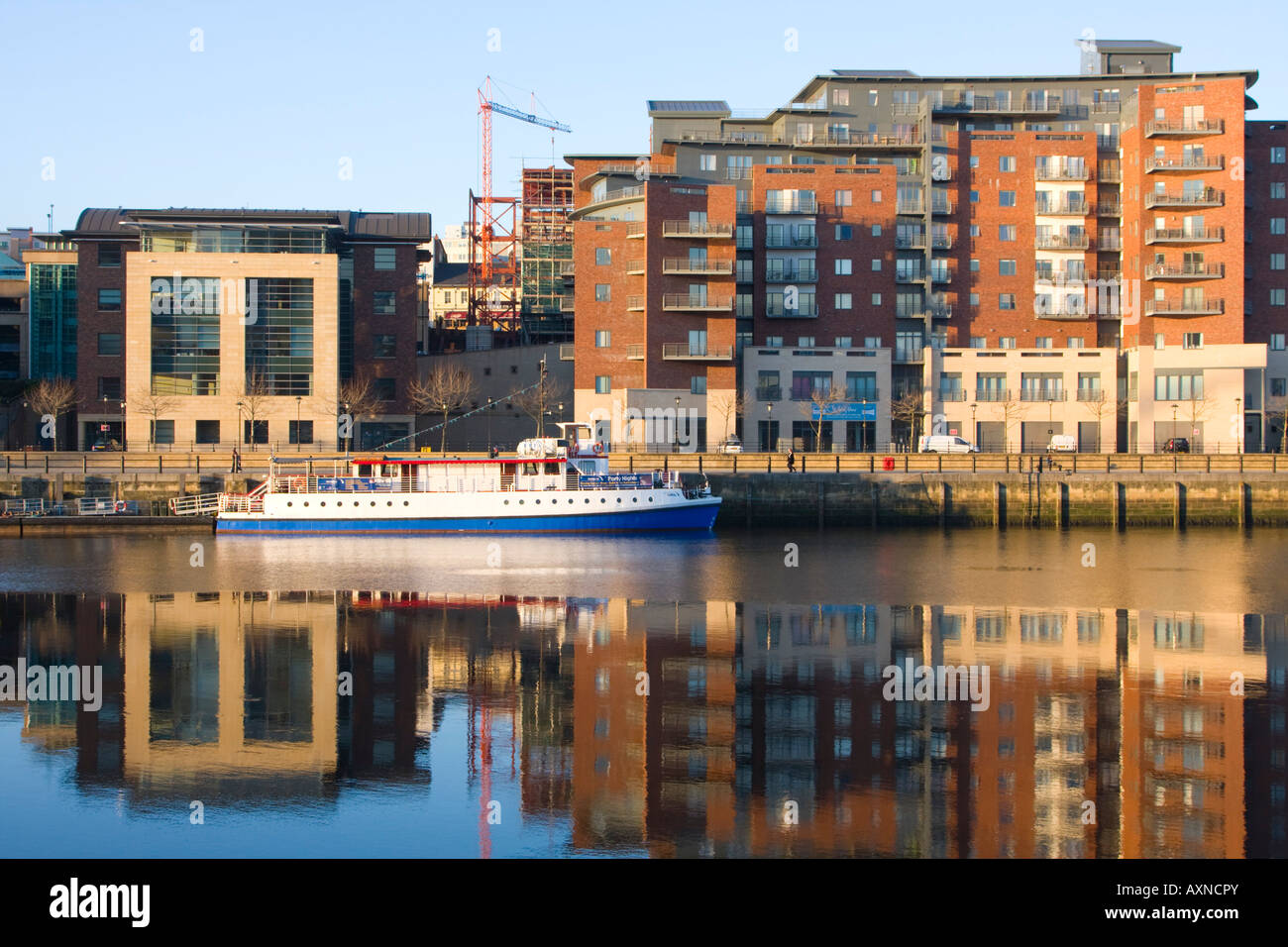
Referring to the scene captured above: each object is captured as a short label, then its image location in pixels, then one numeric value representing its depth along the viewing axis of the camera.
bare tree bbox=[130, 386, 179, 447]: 92.94
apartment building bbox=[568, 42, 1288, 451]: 97.62
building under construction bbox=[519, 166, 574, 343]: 128.88
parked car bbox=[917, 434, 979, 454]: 89.06
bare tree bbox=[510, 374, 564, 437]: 94.69
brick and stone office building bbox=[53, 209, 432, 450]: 93.94
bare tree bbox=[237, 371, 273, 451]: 92.90
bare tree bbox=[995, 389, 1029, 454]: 100.31
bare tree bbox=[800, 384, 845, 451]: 98.12
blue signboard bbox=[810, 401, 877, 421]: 100.25
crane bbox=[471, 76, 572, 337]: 140.25
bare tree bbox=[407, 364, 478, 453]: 98.06
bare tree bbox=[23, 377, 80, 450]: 93.94
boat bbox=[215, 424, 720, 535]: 63.56
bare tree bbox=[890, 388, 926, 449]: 100.31
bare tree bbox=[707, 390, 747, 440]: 97.56
